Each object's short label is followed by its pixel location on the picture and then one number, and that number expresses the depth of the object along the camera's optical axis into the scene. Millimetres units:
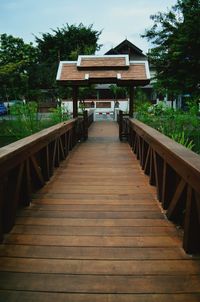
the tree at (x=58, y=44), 35188
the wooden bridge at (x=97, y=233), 2361
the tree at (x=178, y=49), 15297
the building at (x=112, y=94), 26031
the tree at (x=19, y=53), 29344
